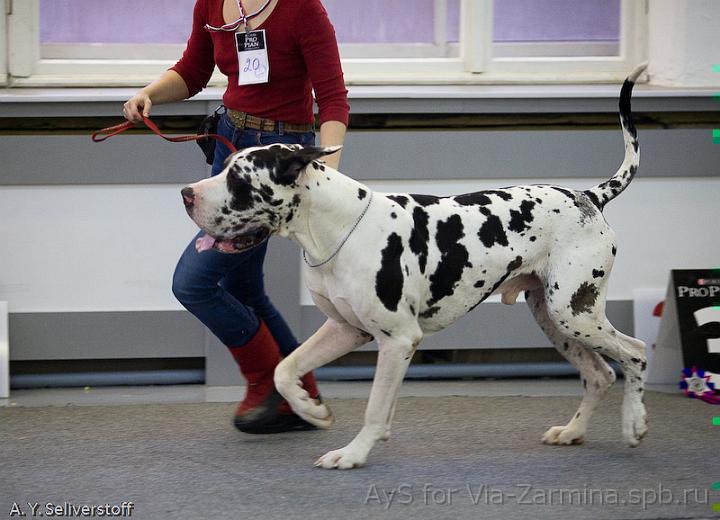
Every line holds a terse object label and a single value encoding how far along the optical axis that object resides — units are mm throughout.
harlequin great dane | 6936
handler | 7533
